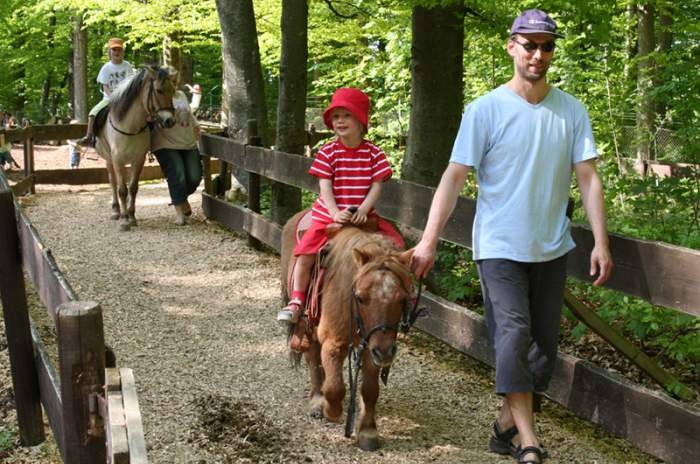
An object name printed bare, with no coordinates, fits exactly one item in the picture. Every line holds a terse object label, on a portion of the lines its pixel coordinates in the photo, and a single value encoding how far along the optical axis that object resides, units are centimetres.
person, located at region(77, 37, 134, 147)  1262
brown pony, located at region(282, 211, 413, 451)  422
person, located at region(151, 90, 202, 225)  1199
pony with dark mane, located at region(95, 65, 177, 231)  1128
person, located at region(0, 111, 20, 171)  1498
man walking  417
